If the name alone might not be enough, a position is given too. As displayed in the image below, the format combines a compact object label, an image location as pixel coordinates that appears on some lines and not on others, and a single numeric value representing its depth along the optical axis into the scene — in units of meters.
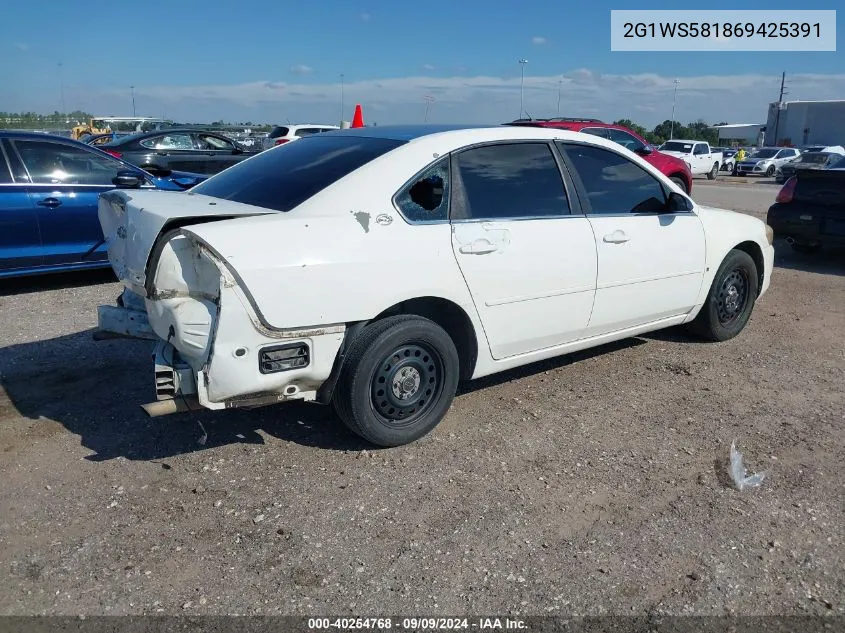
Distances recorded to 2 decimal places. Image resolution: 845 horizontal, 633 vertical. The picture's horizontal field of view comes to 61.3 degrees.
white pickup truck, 30.48
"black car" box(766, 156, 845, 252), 8.47
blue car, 6.52
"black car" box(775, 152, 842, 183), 26.52
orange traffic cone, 13.33
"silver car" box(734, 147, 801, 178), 34.72
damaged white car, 3.13
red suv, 13.13
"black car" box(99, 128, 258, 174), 12.76
